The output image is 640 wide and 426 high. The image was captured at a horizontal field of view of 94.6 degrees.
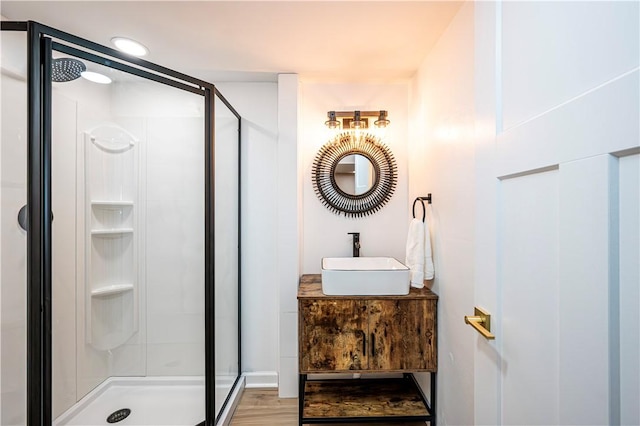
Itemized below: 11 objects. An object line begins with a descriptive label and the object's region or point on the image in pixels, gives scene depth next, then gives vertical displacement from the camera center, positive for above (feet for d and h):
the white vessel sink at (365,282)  5.22 -1.24
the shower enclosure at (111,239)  3.52 -0.41
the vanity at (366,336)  5.18 -2.18
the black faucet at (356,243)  6.88 -0.74
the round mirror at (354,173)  7.03 +0.92
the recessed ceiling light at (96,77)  4.08 +1.93
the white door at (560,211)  1.46 +0.00
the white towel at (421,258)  5.45 -0.86
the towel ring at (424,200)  5.64 +0.21
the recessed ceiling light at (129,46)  5.30 +3.10
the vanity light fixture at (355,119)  6.66 +2.14
